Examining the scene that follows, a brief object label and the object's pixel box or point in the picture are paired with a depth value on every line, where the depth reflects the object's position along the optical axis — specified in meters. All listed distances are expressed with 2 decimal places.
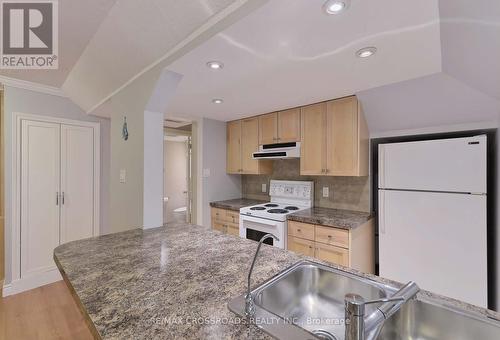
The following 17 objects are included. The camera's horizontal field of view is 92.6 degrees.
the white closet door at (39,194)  2.78
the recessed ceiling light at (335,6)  1.06
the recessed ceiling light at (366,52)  1.46
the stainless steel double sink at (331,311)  0.81
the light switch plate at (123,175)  2.21
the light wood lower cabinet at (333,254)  2.22
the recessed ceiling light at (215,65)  1.65
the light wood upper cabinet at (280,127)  2.97
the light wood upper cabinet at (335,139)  2.47
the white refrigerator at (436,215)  1.84
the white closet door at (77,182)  3.10
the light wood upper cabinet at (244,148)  3.42
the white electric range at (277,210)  2.62
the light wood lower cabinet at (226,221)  3.20
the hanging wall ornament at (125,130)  2.19
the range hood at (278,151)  2.95
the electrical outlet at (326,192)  3.00
